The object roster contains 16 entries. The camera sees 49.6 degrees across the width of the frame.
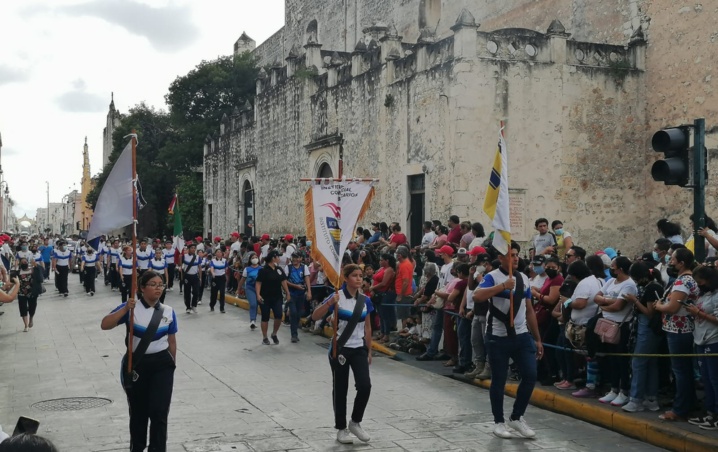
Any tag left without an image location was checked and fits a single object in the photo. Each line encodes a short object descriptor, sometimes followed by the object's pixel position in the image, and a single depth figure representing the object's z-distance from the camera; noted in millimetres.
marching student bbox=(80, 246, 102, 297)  23641
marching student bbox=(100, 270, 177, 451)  5930
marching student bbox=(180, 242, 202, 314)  18406
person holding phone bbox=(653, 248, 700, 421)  7320
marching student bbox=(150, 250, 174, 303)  18844
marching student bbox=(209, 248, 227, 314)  18297
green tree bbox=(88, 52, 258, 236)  42094
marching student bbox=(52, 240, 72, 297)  22906
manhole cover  8461
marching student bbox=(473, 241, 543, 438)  7297
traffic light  7551
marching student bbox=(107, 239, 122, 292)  26000
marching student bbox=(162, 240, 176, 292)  21473
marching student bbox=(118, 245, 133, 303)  21072
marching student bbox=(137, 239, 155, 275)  20172
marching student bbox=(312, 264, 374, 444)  7090
